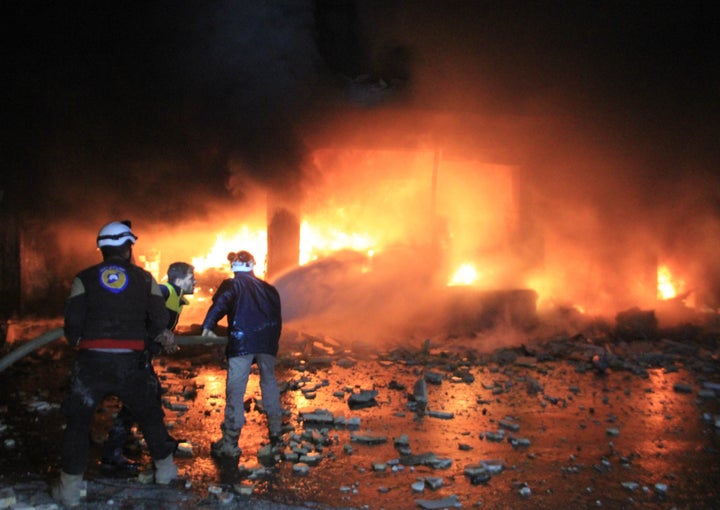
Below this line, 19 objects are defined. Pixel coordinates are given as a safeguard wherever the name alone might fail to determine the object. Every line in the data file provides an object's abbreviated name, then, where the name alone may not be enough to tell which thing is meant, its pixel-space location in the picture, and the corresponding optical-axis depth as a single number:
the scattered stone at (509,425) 6.38
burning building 12.43
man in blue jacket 5.45
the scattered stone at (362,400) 7.12
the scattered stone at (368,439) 5.89
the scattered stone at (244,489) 4.58
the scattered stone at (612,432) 6.31
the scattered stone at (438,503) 4.46
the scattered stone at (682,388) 8.38
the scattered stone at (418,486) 4.78
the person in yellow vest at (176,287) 5.34
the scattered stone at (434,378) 8.39
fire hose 5.56
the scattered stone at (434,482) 4.82
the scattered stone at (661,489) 4.88
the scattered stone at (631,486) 4.91
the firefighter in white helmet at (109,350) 4.33
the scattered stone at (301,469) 5.05
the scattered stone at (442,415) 6.80
